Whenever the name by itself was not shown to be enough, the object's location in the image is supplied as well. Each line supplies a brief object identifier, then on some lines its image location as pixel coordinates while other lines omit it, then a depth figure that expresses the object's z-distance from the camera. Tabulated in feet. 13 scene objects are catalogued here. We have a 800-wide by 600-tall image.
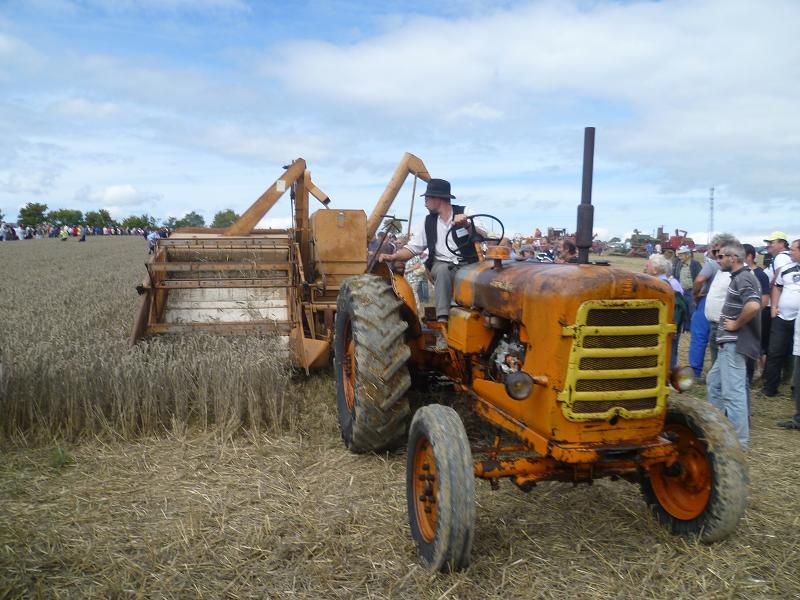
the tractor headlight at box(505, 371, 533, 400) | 9.59
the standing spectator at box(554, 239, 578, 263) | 25.31
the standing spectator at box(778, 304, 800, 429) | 18.42
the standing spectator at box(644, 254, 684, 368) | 20.56
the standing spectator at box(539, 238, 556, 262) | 44.73
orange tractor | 9.49
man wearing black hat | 14.47
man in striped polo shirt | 15.53
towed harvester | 20.77
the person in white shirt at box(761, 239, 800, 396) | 21.26
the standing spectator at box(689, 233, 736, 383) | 22.85
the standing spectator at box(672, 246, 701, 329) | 29.17
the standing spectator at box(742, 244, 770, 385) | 24.09
